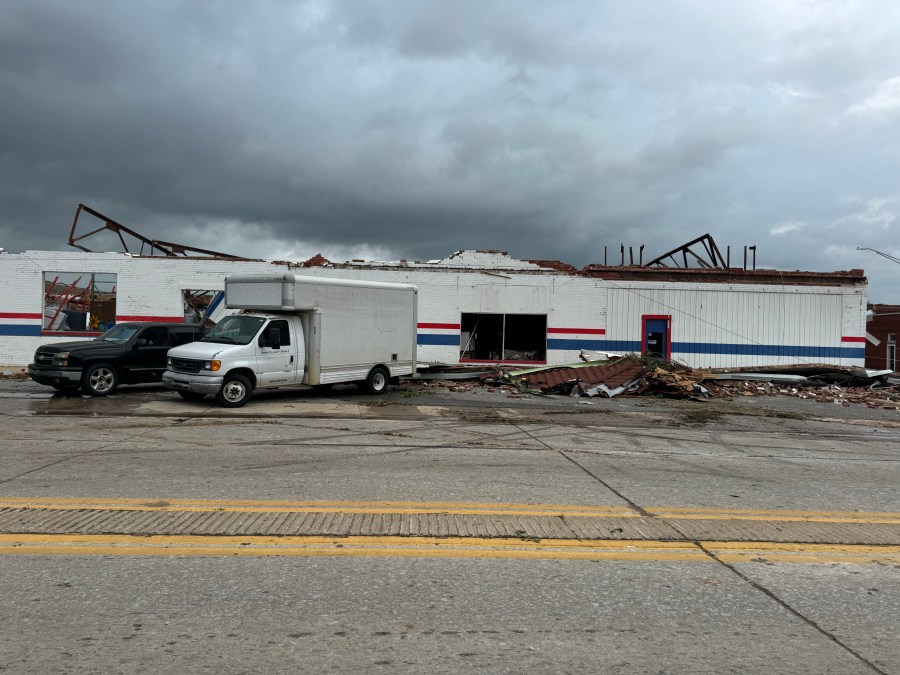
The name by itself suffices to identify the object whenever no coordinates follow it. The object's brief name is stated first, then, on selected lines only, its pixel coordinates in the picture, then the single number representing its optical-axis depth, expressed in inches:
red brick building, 1402.6
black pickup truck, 563.5
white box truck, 532.7
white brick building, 928.9
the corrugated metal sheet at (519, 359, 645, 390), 713.6
